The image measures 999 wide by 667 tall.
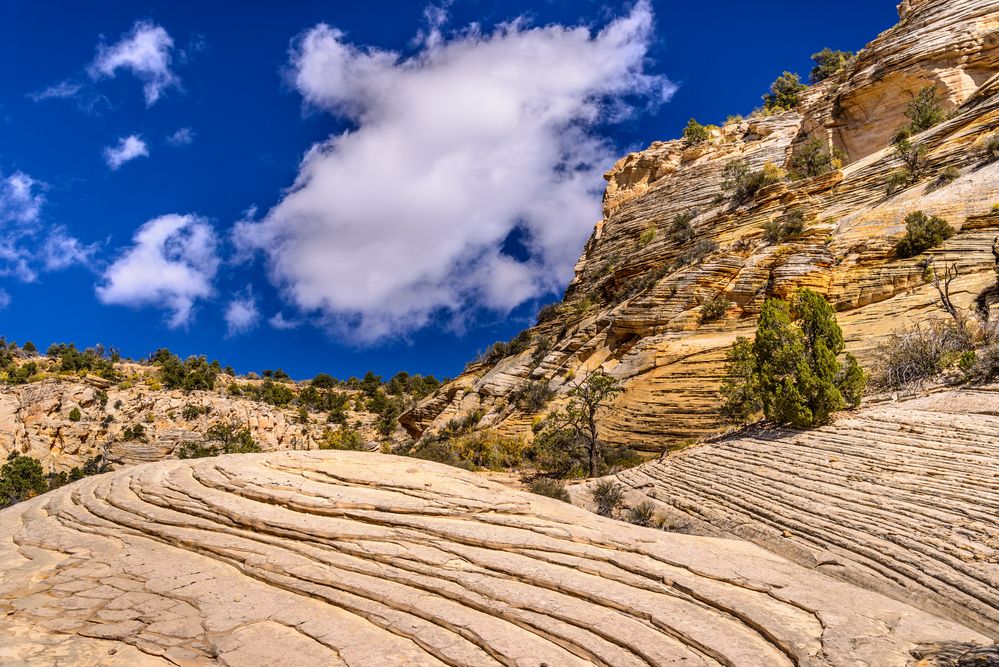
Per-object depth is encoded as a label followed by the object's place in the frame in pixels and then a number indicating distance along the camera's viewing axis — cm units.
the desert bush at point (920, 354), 1838
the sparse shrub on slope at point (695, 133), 5812
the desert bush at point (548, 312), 4762
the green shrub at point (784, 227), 3178
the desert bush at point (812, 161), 4144
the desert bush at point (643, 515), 1510
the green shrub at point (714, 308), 3041
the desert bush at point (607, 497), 1678
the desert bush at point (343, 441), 3416
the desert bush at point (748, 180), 4081
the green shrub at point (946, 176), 2819
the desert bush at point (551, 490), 1791
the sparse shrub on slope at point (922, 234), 2504
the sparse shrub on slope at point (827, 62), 5923
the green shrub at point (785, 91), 5900
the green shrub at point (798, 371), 1688
